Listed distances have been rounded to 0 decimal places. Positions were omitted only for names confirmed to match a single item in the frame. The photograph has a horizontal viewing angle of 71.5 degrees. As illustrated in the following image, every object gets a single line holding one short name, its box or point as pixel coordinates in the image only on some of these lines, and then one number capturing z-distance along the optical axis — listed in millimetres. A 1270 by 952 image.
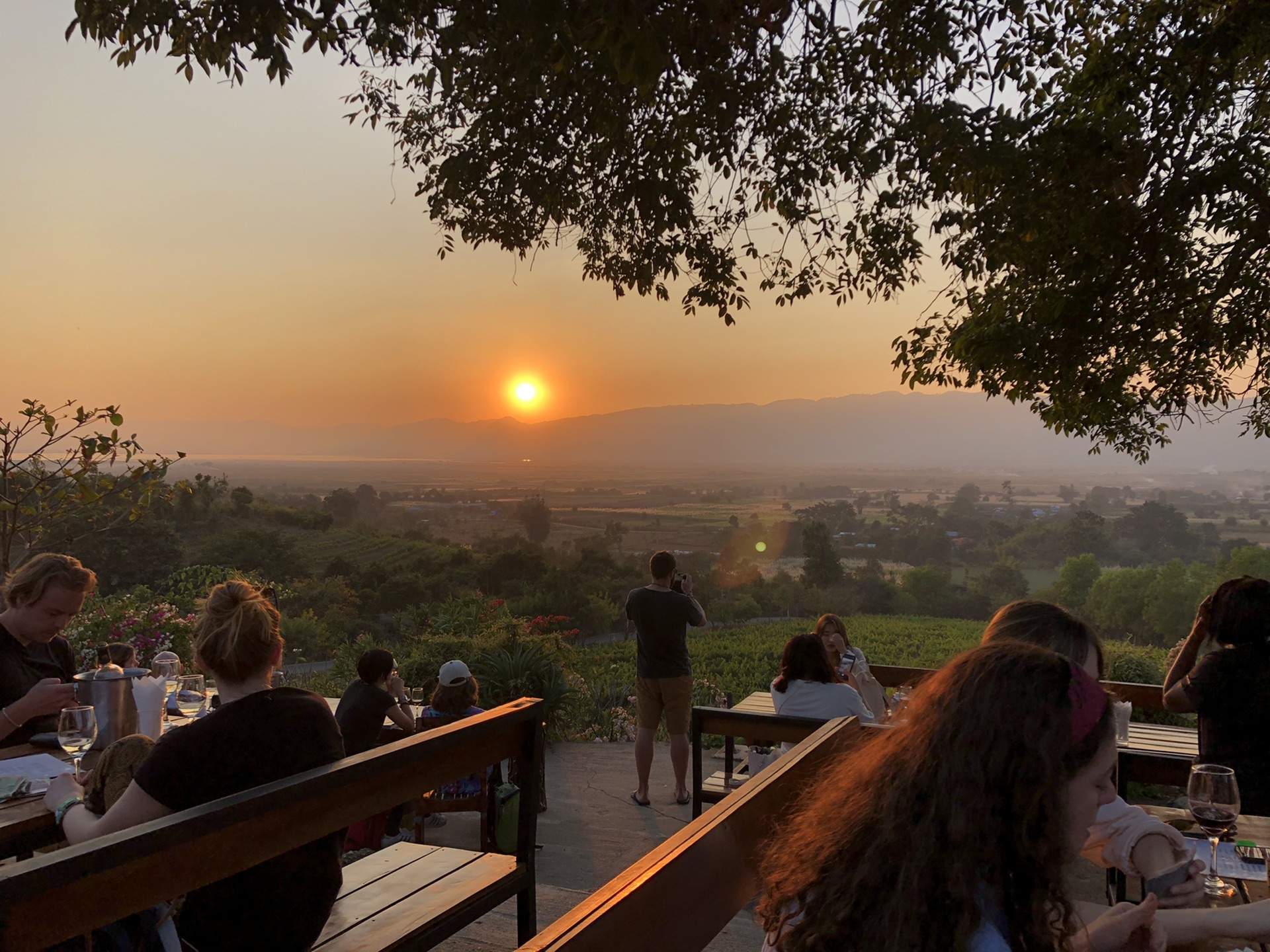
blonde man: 3500
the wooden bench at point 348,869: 1470
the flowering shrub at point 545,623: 10148
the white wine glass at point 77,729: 2807
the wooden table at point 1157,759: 4004
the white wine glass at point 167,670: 3766
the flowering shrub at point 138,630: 7434
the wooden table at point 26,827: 2430
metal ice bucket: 2924
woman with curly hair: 1139
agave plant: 7723
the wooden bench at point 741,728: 3363
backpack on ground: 4684
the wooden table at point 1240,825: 2512
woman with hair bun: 2047
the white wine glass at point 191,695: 3662
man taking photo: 5797
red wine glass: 2125
